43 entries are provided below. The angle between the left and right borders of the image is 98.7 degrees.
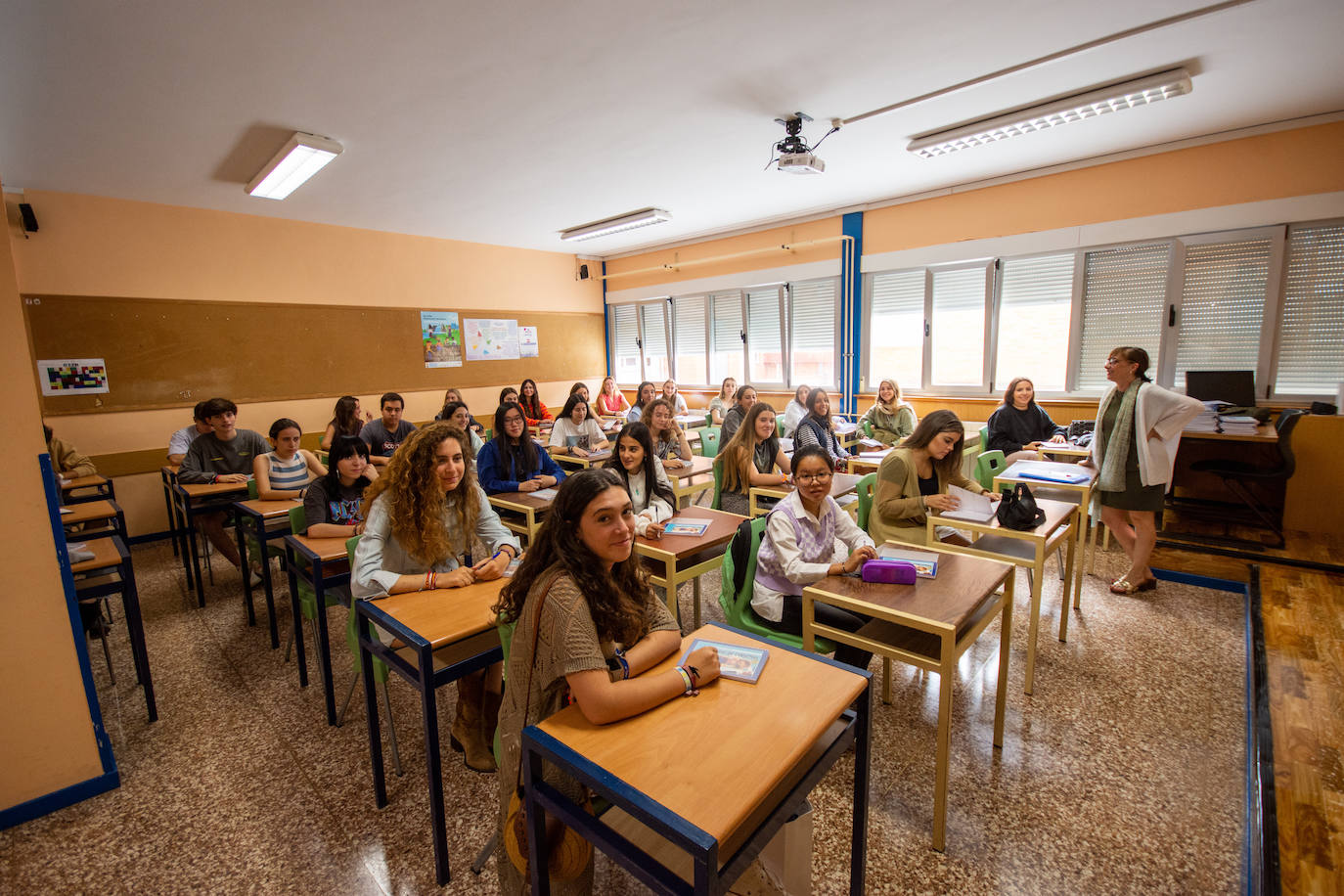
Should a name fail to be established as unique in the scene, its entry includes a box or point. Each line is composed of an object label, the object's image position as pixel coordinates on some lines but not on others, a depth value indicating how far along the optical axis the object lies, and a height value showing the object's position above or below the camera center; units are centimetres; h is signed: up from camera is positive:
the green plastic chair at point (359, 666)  216 -109
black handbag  272 -75
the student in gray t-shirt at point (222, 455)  434 -58
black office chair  412 -94
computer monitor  479 -34
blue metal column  688 +74
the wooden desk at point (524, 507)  341 -81
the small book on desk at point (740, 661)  143 -76
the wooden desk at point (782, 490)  367 -82
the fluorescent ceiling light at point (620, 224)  666 +171
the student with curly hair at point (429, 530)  226 -61
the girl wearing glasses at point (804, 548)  224 -77
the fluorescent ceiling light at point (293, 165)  410 +163
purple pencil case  205 -76
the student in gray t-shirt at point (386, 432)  509 -50
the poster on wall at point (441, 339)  765 +45
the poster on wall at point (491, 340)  812 +44
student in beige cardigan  306 -68
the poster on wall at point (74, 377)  514 +8
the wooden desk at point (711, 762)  103 -78
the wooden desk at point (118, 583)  242 -84
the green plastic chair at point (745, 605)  233 -101
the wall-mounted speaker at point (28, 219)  484 +140
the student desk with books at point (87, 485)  407 -77
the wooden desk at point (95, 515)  327 -76
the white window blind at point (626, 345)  962 +36
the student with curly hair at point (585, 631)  129 -63
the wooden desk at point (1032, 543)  261 -93
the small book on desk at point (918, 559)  218 -79
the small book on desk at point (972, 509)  293 -80
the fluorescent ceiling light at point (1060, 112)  359 +165
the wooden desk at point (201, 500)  386 -83
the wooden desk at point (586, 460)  504 -80
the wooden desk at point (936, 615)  183 -83
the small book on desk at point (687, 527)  284 -80
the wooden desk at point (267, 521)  321 -80
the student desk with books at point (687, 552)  257 -85
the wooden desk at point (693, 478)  422 -86
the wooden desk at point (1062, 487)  359 -88
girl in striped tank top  365 -57
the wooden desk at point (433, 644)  171 -88
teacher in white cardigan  344 -58
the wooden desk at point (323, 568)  237 -83
